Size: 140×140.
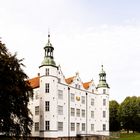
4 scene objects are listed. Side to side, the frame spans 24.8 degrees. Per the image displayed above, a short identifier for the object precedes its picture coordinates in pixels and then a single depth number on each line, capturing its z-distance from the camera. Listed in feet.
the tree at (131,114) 259.19
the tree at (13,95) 110.11
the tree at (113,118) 278.05
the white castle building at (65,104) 158.40
